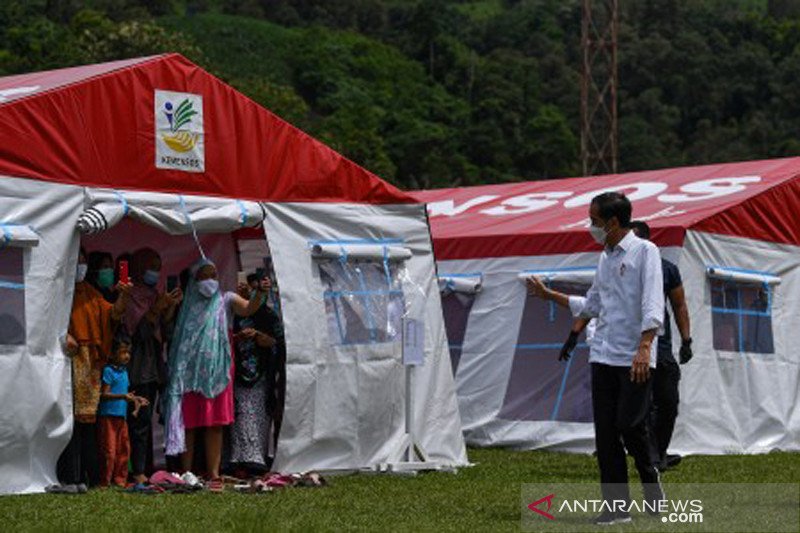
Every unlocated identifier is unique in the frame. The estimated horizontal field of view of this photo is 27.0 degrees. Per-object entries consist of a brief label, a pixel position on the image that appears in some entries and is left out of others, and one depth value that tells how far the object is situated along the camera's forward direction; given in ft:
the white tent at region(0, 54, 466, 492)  33.68
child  35.06
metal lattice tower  113.09
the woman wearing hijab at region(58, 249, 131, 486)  34.37
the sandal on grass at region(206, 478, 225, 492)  34.78
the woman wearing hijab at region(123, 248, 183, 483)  35.99
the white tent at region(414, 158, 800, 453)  47.75
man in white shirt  26.94
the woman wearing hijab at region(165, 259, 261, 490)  36.73
